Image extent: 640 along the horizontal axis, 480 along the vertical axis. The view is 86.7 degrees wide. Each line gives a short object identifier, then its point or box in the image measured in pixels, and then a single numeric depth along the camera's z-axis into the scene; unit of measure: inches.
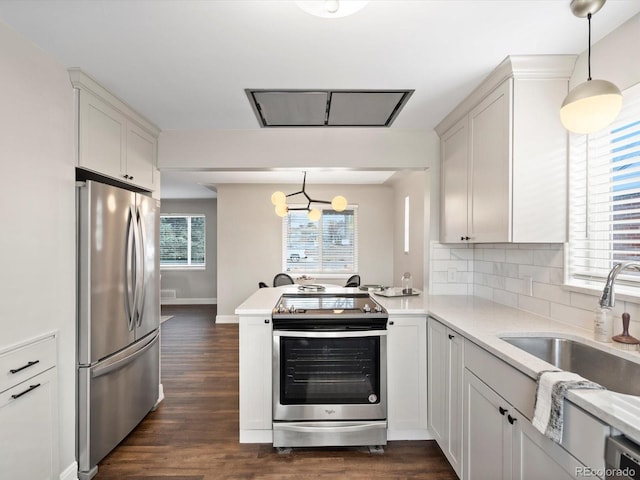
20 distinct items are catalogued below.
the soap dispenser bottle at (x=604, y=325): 59.9
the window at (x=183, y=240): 328.8
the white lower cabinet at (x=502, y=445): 45.6
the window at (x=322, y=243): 257.0
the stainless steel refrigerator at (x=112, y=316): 80.4
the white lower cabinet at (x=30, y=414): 61.3
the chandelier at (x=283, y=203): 159.2
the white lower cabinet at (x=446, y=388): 76.4
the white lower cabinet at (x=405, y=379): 95.7
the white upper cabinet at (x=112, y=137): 81.4
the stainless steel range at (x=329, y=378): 91.7
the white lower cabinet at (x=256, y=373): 94.7
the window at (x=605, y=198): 62.0
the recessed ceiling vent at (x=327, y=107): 90.6
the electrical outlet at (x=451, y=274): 121.0
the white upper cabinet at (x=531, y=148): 74.9
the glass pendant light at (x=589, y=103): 48.4
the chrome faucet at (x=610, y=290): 55.2
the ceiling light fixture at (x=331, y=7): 47.4
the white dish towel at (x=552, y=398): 43.1
